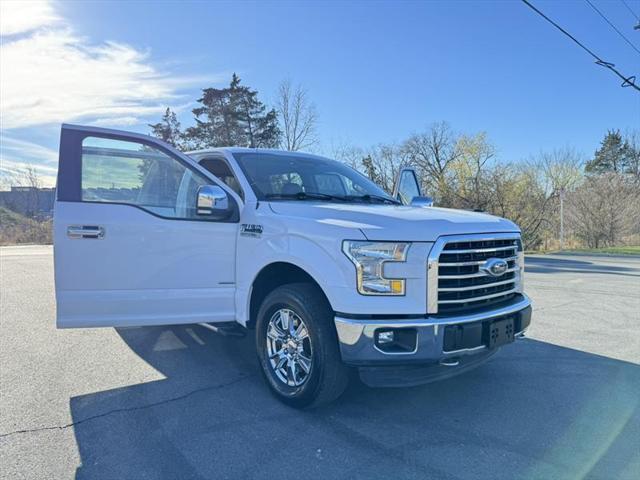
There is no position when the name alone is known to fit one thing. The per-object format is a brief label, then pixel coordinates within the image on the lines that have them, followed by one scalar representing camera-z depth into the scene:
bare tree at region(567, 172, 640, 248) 27.17
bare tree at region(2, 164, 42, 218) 28.16
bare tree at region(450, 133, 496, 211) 21.77
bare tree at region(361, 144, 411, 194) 31.80
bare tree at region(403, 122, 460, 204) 38.06
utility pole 21.09
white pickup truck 3.03
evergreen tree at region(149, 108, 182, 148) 38.56
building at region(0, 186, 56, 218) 27.28
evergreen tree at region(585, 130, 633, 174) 51.91
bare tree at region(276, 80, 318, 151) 26.45
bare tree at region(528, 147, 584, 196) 43.72
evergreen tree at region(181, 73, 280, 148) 31.29
